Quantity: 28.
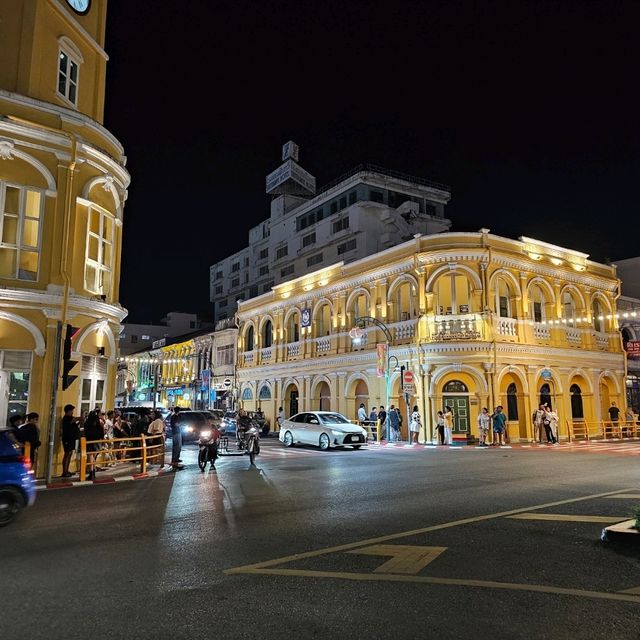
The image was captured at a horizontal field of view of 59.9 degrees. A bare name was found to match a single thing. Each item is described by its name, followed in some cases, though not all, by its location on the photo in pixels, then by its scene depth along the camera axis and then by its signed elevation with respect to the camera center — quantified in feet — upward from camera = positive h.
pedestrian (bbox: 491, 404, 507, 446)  83.20 -1.78
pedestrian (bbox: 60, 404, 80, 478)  47.32 -1.73
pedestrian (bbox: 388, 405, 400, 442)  91.45 -1.95
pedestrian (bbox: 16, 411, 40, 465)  41.65 -1.27
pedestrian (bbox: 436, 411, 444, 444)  85.97 -2.78
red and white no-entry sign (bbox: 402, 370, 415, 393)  88.28 +4.45
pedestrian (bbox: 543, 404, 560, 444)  87.35 -2.78
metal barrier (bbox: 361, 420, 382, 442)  96.07 -3.16
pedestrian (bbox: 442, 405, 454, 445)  85.20 -2.62
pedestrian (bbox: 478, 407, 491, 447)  83.66 -2.22
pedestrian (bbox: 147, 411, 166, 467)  57.41 -2.18
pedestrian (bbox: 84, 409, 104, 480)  48.83 -1.13
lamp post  94.22 +12.32
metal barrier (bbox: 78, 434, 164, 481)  45.68 -3.67
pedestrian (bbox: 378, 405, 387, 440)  94.43 -1.23
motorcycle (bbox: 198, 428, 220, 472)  54.65 -3.48
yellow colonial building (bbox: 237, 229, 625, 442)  90.38 +13.71
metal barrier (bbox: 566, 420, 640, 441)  97.60 -3.91
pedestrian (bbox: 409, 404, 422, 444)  87.51 -2.30
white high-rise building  158.61 +60.24
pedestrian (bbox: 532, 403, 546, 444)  87.92 -1.98
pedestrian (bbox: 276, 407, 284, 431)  120.78 -0.80
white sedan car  79.77 -2.87
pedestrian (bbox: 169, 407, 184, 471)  58.00 -3.21
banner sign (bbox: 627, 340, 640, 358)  109.70 +11.59
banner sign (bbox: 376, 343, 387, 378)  95.09 +8.80
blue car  29.55 -3.50
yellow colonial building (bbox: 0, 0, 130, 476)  48.52 +17.98
